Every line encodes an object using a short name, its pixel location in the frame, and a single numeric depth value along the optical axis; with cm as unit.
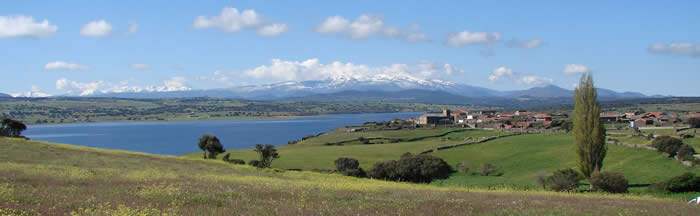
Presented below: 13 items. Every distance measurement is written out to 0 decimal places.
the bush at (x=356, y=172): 5802
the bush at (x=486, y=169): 5838
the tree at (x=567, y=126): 10741
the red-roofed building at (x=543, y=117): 16671
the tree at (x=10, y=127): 8063
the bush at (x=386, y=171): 5888
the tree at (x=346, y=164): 6948
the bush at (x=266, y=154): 7125
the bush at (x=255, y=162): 7557
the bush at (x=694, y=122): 9112
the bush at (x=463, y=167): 6147
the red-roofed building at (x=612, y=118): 14418
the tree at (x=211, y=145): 7769
